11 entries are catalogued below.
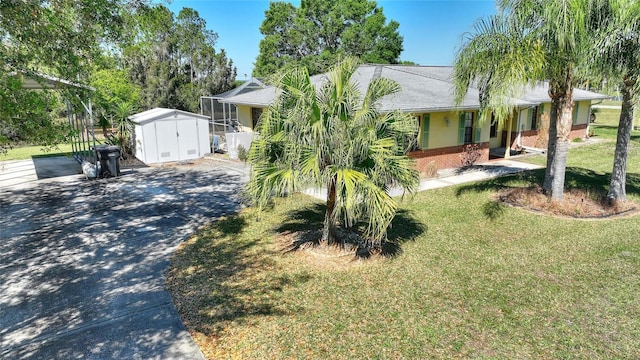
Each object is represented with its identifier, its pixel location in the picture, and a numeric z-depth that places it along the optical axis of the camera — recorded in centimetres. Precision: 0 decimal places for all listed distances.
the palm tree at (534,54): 905
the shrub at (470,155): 1672
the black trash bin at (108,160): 1479
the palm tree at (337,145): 682
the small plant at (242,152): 1800
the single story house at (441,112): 1499
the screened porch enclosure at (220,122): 2040
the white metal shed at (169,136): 1744
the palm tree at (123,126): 1847
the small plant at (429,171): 1495
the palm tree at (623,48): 875
